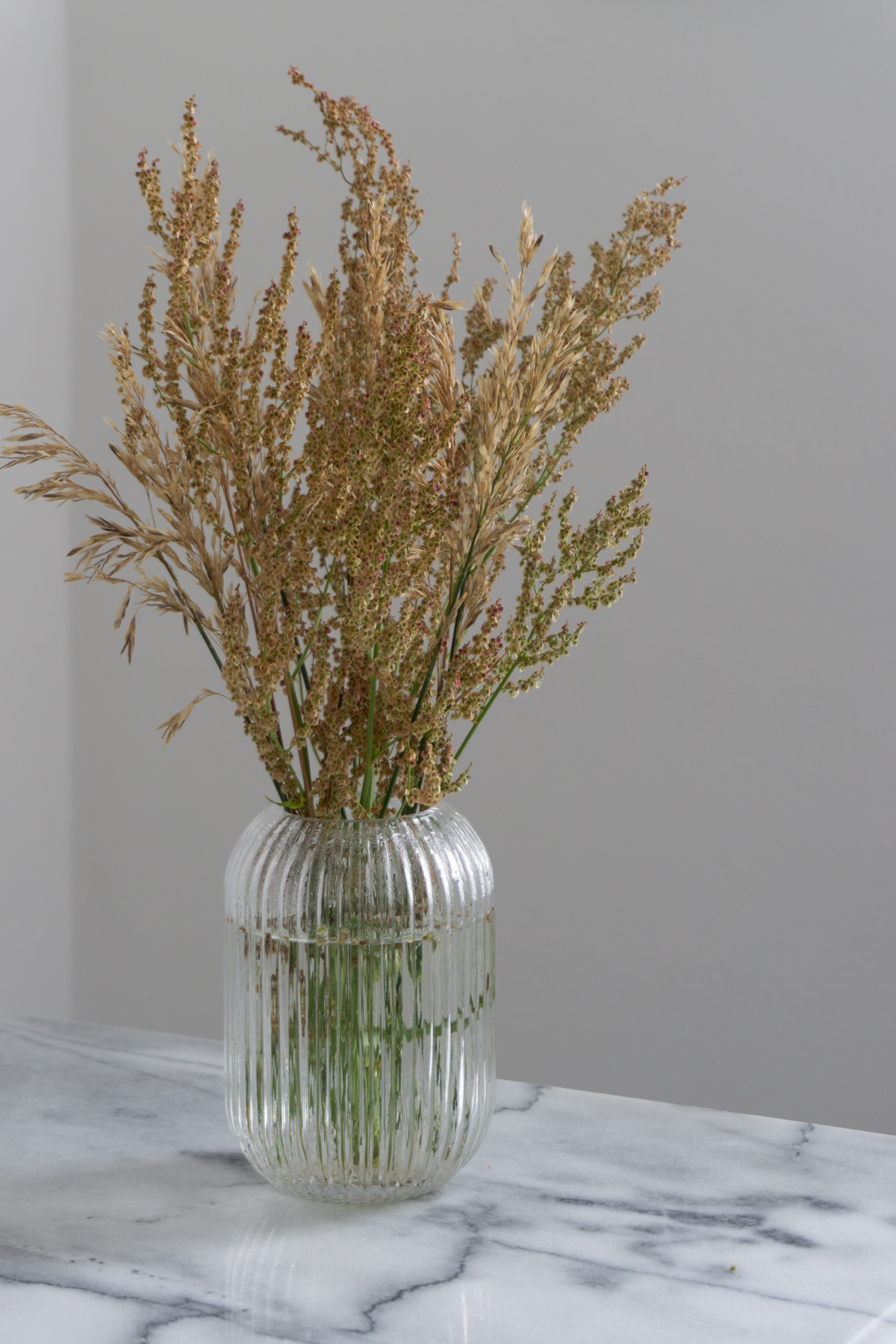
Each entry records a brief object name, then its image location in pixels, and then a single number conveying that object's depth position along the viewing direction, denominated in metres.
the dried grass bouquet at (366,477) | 1.50
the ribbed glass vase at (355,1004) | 1.53
